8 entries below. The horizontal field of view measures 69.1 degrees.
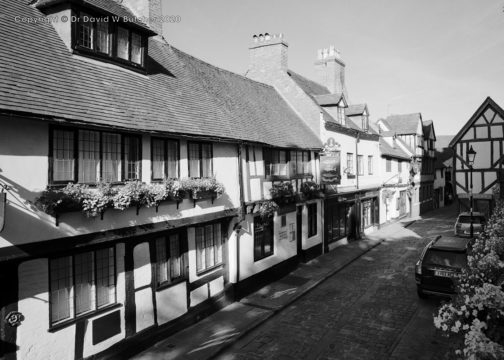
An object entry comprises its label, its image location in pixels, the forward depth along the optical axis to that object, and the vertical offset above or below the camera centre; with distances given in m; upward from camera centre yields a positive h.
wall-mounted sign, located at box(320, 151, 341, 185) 19.05 +0.36
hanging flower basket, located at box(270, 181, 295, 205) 15.69 -0.73
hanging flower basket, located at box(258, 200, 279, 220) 14.55 -1.33
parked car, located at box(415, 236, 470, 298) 12.45 -3.17
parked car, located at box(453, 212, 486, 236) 22.42 -3.03
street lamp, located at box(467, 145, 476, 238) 19.19 +1.05
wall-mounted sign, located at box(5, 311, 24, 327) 6.91 -2.69
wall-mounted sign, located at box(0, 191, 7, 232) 6.43 -0.52
